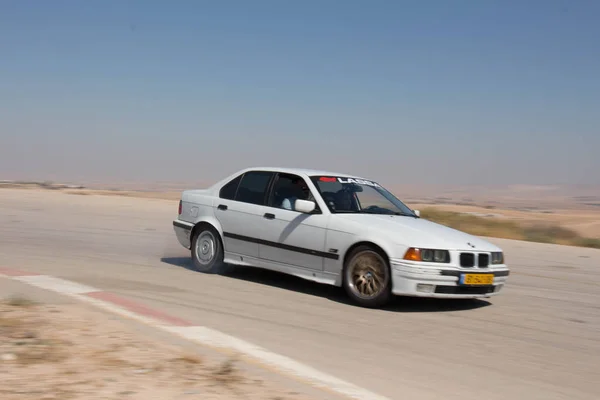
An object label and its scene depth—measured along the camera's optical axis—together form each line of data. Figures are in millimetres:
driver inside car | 9767
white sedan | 8406
